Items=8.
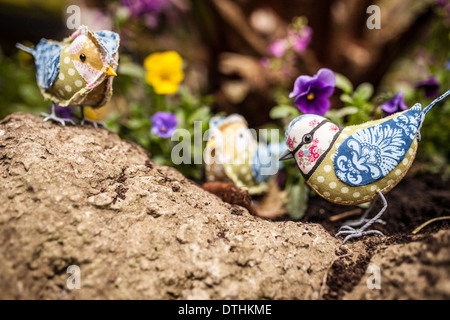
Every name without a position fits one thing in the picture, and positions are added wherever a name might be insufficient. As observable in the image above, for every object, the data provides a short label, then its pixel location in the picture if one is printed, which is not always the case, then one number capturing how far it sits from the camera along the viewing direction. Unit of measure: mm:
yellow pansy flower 649
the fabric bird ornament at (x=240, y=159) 576
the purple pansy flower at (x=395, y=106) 551
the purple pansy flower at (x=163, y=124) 607
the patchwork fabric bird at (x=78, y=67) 516
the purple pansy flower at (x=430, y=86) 611
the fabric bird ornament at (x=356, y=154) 491
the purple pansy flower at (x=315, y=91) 535
